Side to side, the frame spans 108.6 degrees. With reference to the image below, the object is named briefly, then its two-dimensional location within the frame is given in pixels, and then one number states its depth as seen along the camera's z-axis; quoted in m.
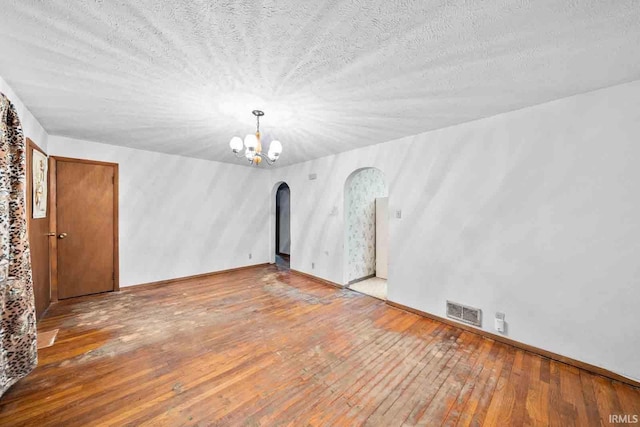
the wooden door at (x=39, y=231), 2.52
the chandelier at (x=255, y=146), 2.32
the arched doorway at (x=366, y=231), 4.23
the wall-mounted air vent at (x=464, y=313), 2.61
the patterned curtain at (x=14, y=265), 1.61
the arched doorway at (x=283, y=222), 7.32
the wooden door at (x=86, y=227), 3.43
